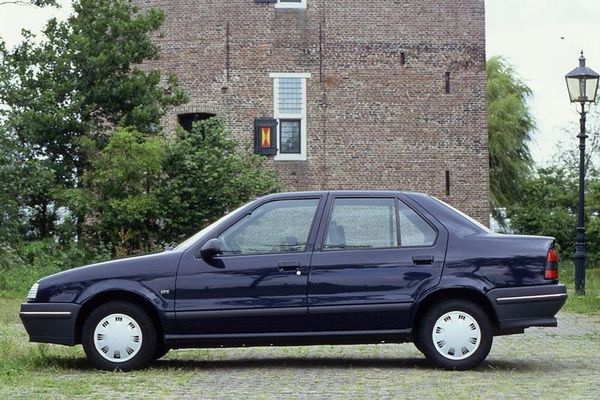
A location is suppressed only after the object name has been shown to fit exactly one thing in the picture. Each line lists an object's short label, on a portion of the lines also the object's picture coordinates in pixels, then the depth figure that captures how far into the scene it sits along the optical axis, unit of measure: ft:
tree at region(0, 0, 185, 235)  107.86
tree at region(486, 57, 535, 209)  173.99
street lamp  81.35
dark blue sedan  37.81
